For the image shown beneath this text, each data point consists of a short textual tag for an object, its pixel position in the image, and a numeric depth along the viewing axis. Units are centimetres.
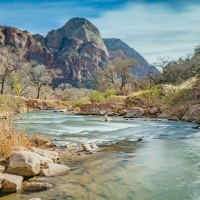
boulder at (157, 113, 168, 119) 1589
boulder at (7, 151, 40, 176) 453
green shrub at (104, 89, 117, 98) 2346
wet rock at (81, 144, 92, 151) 666
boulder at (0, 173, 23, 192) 400
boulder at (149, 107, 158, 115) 1695
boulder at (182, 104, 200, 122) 1345
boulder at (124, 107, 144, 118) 1694
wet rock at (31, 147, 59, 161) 572
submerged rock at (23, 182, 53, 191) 406
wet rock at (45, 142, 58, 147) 739
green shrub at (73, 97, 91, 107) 2345
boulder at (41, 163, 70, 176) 478
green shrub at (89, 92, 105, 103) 2264
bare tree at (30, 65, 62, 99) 3976
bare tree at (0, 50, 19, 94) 3365
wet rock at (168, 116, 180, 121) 1467
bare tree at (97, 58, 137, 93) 3381
